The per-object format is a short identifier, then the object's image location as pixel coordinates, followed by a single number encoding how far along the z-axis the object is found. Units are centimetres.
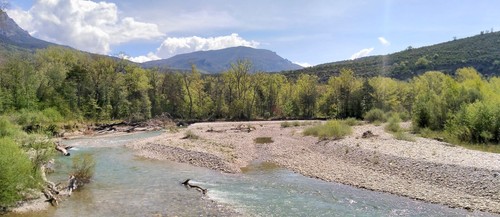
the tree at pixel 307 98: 9269
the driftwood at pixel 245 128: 6091
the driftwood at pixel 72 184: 2043
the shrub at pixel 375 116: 7106
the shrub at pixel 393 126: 4908
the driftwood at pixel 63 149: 3403
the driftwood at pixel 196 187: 2096
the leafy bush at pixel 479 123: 3416
